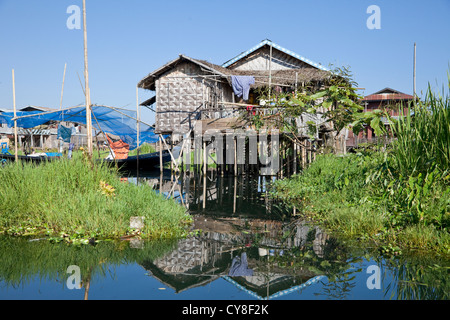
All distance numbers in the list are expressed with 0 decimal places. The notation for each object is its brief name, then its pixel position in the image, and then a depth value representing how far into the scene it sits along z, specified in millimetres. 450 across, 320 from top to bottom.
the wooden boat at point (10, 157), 17378
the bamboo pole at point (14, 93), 12273
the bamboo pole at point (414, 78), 12709
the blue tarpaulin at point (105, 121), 15281
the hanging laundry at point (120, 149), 19797
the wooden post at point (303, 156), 13959
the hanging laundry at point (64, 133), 17555
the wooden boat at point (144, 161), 19375
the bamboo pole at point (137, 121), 16803
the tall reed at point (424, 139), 5590
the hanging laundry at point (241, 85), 16281
